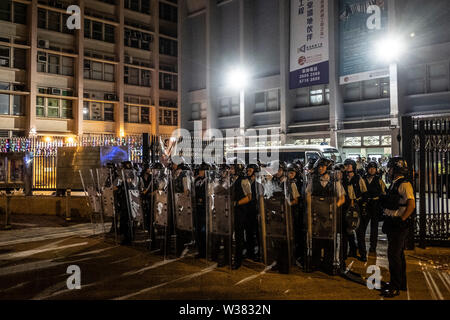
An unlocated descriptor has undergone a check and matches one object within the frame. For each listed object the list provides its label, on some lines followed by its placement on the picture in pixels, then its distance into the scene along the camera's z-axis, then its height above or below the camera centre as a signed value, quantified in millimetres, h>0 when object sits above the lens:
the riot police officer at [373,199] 8617 -642
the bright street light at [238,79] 33375 +7682
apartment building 33875 +9751
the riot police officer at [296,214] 7699 -862
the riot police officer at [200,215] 8578 -973
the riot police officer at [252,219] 8086 -1000
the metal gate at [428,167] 9023 +35
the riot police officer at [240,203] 7707 -645
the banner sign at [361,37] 24859 +8427
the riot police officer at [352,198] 7750 -599
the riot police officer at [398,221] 6000 -783
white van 18797 +815
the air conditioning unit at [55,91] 35625 +7047
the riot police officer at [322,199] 7137 -528
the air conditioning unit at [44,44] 35006 +11040
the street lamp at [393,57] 24312 +6746
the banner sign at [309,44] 27000 +8588
